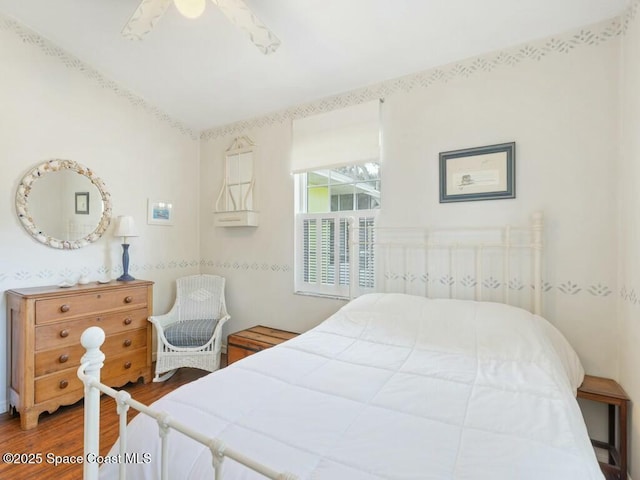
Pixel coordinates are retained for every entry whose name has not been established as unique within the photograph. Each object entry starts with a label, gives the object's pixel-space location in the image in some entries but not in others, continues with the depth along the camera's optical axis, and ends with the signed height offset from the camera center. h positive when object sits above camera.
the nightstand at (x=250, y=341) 2.64 -0.84
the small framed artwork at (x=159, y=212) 3.29 +0.30
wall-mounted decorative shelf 3.25 +0.55
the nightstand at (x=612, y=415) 1.64 -0.93
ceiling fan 1.67 +1.21
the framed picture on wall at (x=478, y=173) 2.09 +0.46
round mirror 2.45 +0.30
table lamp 2.86 +0.07
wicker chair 2.82 -0.81
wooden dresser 2.16 -0.73
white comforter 0.84 -0.57
